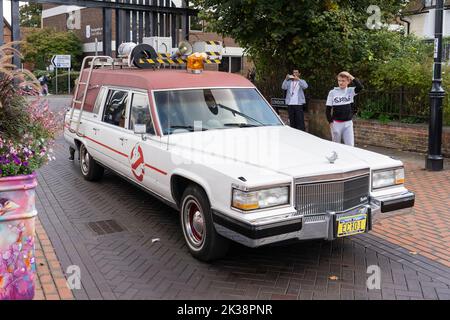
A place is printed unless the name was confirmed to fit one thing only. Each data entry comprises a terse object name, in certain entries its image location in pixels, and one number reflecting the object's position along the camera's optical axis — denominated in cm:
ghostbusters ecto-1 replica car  450
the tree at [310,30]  1298
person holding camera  1301
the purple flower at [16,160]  383
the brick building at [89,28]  4147
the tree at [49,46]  4366
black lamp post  944
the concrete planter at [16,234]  379
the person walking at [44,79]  3652
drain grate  621
